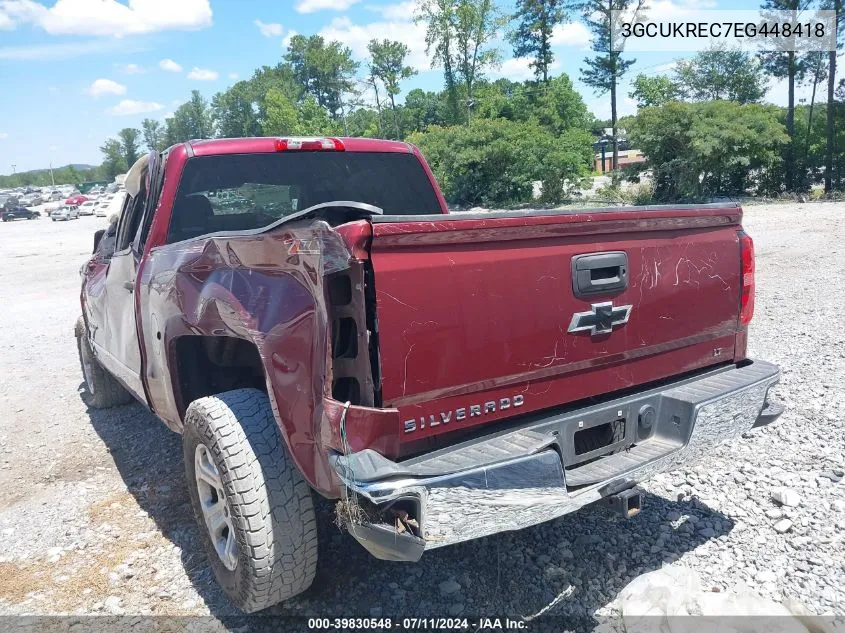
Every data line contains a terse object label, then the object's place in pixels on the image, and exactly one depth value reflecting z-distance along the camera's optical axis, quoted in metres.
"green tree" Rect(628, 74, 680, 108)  52.38
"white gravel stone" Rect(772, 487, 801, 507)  3.66
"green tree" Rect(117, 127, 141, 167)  115.94
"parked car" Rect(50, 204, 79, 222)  49.81
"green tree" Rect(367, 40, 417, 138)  57.16
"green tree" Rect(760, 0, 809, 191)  26.59
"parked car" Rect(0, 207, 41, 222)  53.88
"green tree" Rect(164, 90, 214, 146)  95.43
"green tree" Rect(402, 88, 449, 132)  58.16
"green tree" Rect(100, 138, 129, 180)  115.25
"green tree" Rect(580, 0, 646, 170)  41.66
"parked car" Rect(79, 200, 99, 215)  52.91
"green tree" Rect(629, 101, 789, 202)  22.98
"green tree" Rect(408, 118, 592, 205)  27.44
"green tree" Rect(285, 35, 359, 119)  71.19
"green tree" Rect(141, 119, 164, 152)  107.58
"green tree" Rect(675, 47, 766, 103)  40.94
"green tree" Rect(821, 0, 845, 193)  26.39
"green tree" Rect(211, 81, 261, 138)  86.88
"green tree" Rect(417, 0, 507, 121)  45.38
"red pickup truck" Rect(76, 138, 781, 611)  2.32
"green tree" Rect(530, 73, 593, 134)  38.34
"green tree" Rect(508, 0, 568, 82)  43.56
